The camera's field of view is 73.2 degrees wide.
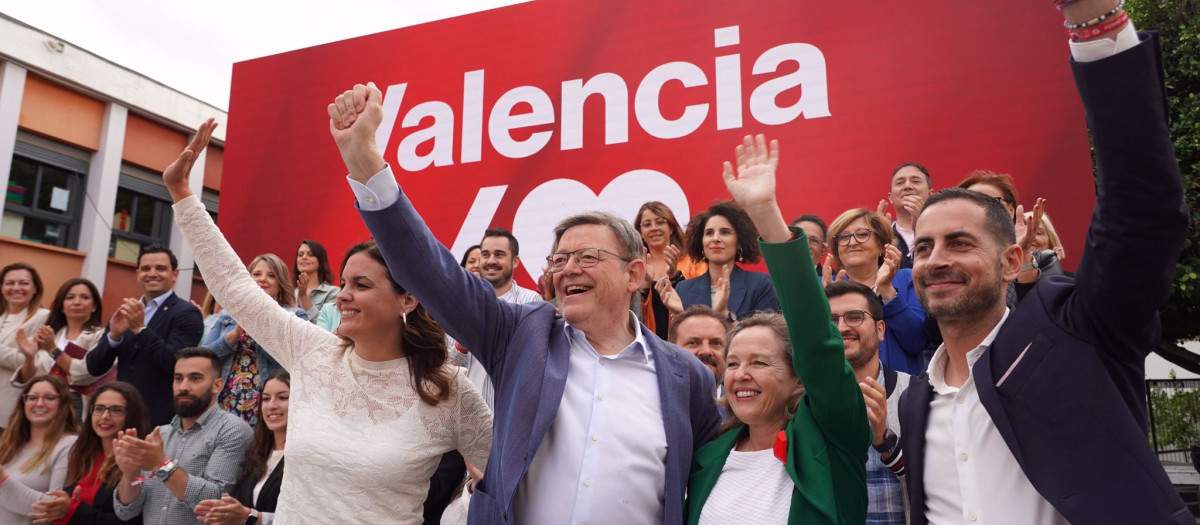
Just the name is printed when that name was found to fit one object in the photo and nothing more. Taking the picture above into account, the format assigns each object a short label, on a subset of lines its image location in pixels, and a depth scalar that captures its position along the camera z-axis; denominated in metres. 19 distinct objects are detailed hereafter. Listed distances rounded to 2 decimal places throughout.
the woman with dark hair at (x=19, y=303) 6.02
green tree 9.30
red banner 6.79
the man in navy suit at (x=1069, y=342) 1.61
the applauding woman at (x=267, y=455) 4.02
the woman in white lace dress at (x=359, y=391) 2.58
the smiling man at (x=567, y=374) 2.16
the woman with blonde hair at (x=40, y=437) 4.81
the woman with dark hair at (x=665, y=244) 5.31
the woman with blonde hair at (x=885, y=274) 3.69
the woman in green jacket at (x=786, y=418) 2.19
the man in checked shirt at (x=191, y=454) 3.92
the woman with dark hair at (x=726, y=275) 4.57
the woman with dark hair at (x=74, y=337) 5.59
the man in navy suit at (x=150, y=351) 5.36
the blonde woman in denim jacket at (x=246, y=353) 5.26
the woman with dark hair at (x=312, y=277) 6.20
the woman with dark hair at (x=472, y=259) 5.49
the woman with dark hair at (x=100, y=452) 4.54
